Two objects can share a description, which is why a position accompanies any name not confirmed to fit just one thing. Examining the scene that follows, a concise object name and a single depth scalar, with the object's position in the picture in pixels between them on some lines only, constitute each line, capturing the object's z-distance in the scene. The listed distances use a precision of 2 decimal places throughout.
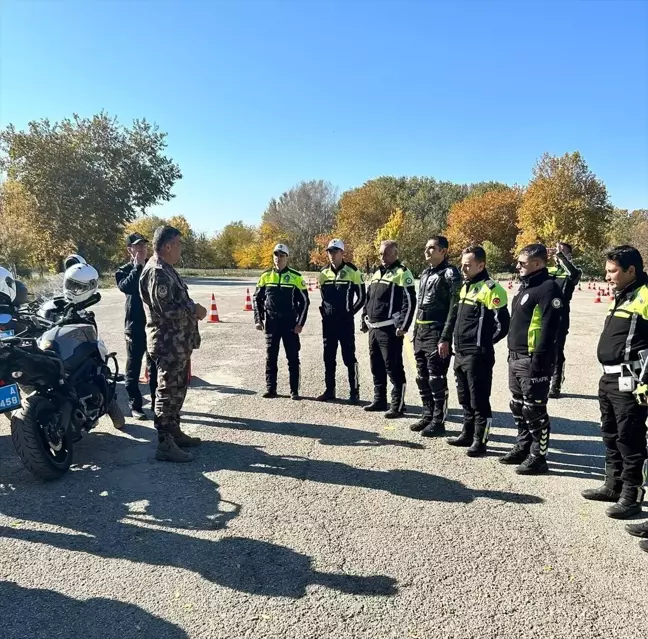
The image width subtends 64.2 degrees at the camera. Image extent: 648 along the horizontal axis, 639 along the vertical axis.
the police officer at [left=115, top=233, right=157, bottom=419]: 6.12
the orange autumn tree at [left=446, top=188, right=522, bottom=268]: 59.97
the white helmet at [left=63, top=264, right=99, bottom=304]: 5.40
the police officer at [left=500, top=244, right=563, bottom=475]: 4.42
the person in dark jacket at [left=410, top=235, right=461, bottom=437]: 5.54
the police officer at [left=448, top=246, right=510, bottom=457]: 4.94
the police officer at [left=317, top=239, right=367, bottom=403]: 6.88
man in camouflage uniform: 4.72
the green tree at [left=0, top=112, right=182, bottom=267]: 41.00
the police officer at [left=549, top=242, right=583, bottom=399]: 7.16
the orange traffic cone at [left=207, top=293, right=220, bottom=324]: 14.60
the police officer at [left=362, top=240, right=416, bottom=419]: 6.13
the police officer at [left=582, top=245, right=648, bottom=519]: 3.71
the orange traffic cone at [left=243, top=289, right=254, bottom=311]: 18.44
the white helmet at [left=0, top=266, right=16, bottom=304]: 4.83
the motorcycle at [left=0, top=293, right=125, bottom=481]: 4.18
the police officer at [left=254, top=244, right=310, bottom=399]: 7.01
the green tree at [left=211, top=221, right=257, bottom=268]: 77.44
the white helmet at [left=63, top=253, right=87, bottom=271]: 5.80
